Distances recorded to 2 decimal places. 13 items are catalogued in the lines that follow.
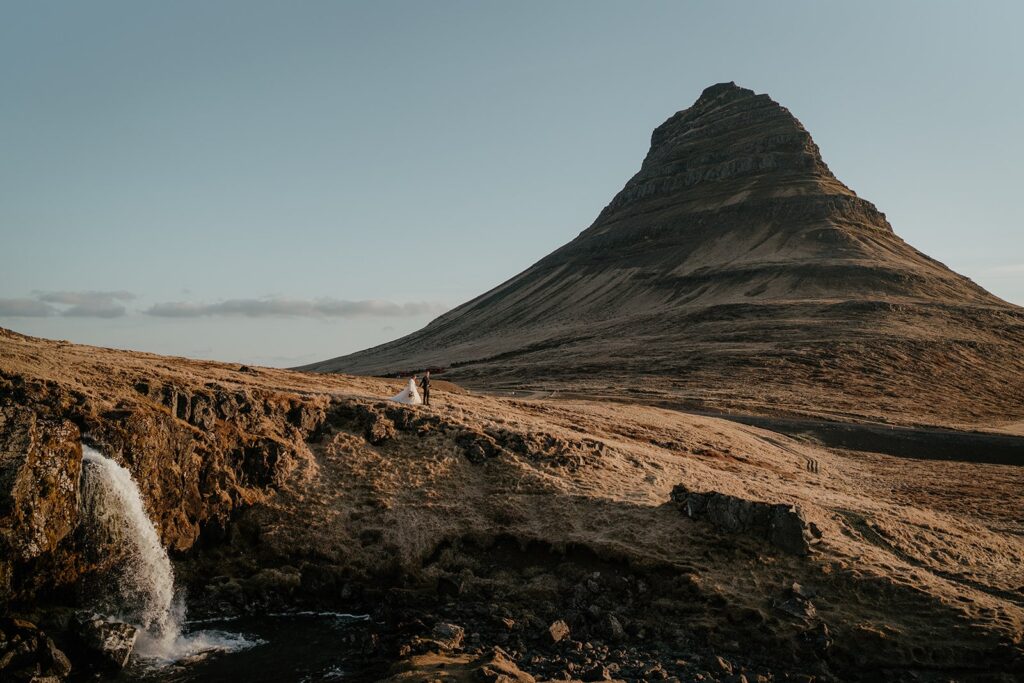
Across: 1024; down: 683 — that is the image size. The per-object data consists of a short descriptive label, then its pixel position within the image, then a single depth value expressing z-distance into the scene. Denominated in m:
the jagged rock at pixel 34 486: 18.30
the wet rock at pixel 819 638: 19.08
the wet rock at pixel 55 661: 16.97
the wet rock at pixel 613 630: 20.05
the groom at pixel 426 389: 36.44
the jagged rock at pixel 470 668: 16.69
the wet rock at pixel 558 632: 19.77
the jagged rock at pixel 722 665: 18.23
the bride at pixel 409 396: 34.88
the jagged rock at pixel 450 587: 22.67
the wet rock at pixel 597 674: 17.77
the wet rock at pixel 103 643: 17.91
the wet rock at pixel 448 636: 19.14
